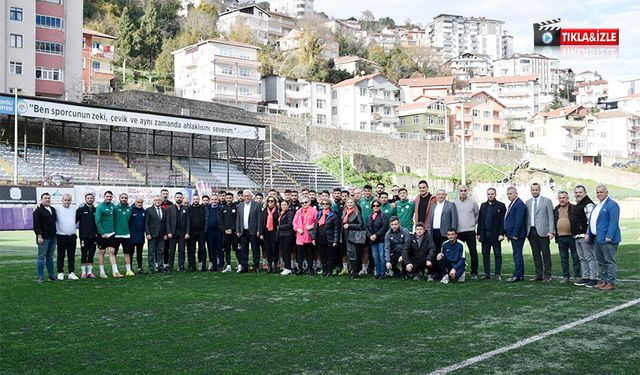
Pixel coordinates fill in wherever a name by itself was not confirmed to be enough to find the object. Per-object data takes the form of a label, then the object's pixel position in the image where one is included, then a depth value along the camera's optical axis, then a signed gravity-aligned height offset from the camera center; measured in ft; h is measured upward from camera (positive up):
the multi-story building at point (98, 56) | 211.00 +53.69
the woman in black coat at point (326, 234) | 38.50 -2.40
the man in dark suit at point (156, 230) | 41.14 -2.19
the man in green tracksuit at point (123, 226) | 39.52 -1.81
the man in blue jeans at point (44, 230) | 35.40 -1.86
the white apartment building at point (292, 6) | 570.46 +184.72
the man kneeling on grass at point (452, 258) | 34.65 -3.62
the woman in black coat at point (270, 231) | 41.14 -2.32
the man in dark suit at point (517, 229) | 34.83 -1.98
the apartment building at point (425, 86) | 311.06 +57.10
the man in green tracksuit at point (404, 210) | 38.37 -0.89
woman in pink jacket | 39.37 -2.17
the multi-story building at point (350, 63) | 304.71 +69.05
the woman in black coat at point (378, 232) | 36.96 -2.19
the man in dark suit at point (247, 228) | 41.29 -2.10
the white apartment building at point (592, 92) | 483.72 +83.78
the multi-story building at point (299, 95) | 242.17 +41.92
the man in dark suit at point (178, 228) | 41.75 -2.08
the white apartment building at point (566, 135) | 275.80 +27.93
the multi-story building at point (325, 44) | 341.00 +90.33
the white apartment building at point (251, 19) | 345.31 +110.21
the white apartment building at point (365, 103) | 251.80 +39.63
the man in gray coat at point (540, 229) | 34.32 -1.94
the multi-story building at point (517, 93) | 380.37 +65.55
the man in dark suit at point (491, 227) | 35.81 -1.89
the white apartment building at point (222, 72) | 223.51 +47.91
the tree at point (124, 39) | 233.55 +62.60
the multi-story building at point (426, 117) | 251.60 +33.39
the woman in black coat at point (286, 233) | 40.22 -2.41
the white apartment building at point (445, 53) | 635.99 +153.70
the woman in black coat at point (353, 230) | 37.54 -2.10
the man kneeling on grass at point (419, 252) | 35.24 -3.32
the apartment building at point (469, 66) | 518.37 +116.52
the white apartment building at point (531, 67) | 520.42 +113.97
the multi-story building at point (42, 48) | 131.03 +34.87
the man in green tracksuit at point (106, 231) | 38.45 -2.09
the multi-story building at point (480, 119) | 262.67 +34.43
